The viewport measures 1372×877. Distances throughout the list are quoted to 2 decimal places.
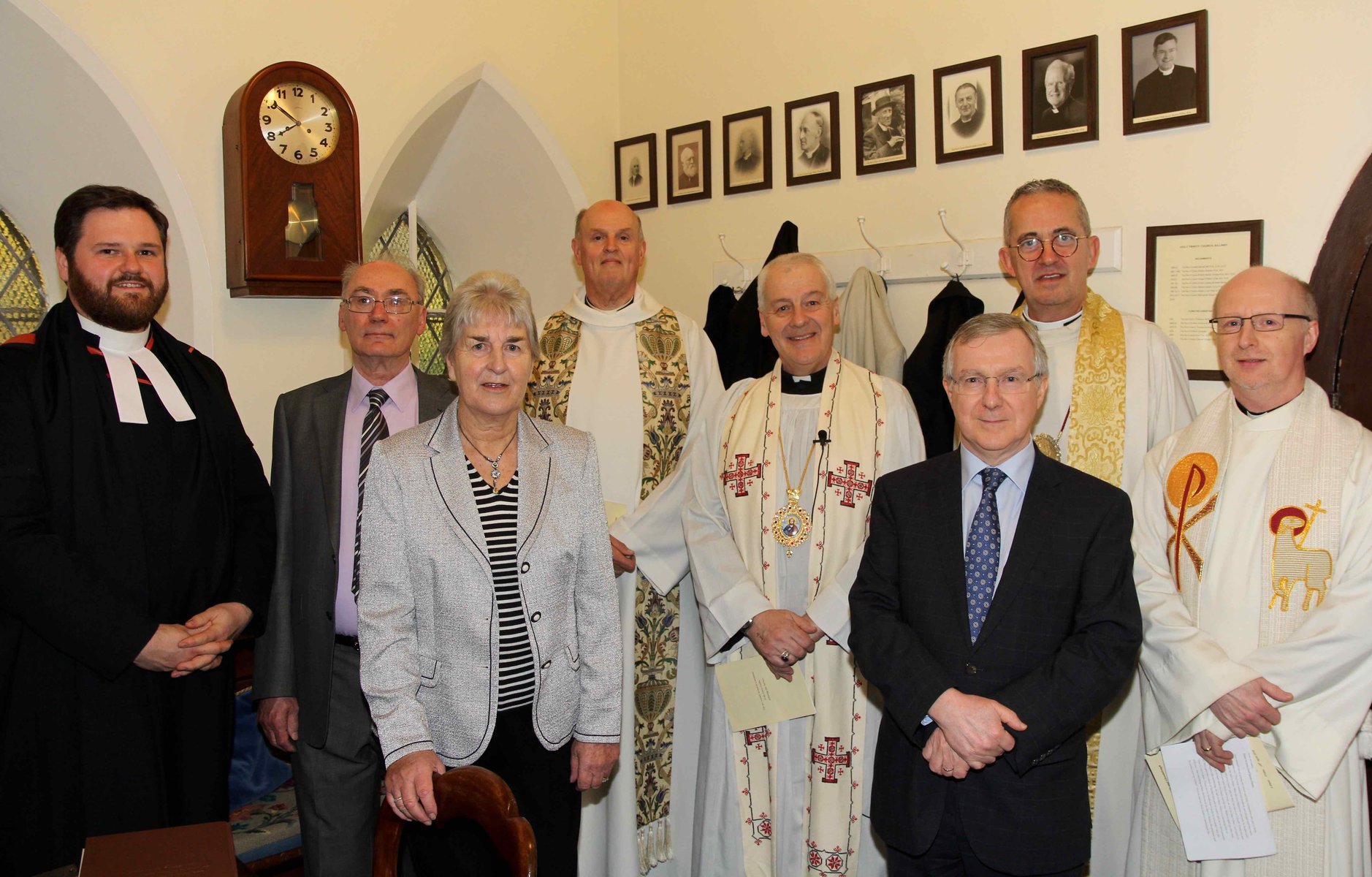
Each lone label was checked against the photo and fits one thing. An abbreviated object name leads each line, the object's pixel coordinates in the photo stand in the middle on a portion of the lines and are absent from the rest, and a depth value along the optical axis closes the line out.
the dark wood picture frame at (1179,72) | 3.23
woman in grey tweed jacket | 2.25
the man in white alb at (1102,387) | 2.96
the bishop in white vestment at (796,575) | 3.00
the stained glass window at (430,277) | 5.20
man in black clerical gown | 2.47
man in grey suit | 2.88
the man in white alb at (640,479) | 3.41
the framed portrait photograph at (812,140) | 4.22
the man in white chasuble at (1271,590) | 2.37
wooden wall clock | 3.70
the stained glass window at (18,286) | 4.00
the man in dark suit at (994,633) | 2.19
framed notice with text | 3.22
